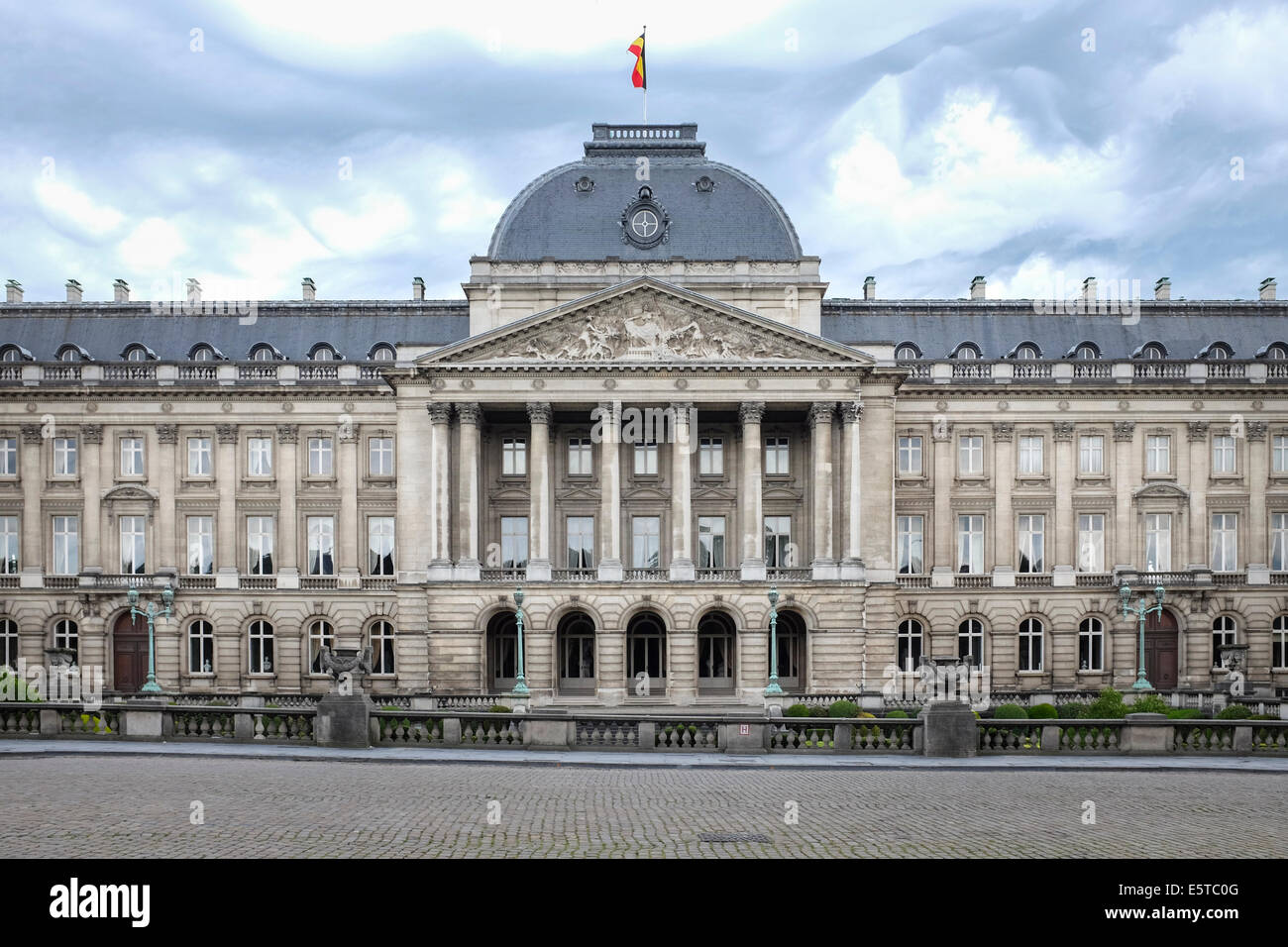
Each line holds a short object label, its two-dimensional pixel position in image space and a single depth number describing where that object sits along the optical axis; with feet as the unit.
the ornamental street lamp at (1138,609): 140.26
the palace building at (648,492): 187.93
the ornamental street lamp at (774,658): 128.47
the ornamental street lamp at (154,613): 128.31
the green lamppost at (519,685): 130.89
